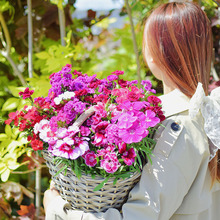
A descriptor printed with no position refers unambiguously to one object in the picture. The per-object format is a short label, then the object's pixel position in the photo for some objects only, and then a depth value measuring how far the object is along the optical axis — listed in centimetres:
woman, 89
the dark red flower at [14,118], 97
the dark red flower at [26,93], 99
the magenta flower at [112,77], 103
